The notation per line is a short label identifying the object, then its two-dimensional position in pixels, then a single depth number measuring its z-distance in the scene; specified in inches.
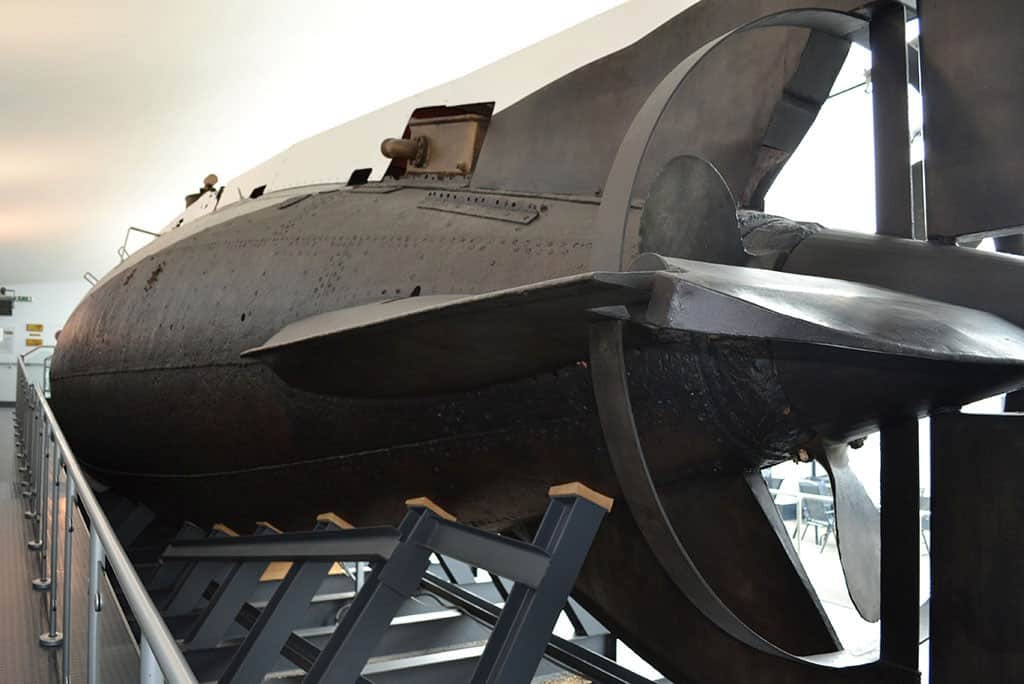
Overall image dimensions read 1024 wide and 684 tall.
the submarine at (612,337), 87.9
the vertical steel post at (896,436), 99.7
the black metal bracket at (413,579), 90.7
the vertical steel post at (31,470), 192.7
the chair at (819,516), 361.4
